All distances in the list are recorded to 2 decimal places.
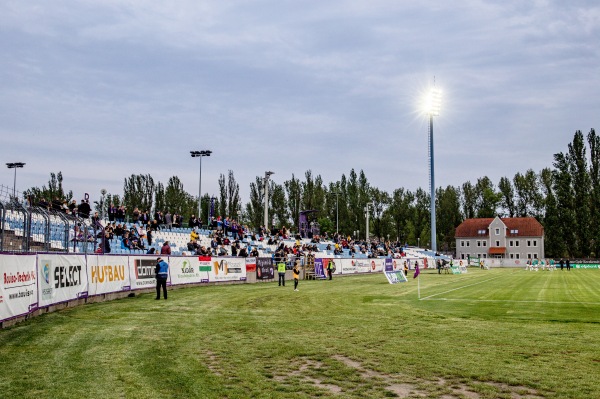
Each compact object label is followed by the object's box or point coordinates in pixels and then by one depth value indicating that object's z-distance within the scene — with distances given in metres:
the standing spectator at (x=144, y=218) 39.72
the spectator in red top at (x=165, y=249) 31.22
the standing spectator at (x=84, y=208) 29.59
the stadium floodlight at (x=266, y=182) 58.92
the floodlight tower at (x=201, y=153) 61.53
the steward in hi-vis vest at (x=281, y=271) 34.88
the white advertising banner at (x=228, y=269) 35.63
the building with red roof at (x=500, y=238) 124.31
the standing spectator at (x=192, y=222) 43.41
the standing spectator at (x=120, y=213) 36.97
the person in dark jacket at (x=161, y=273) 23.89
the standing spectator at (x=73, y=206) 29.55
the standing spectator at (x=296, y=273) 31.39
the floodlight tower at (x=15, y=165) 59.16
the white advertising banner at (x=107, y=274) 22.09
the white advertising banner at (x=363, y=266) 54.21
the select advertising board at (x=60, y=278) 17.35
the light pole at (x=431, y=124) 85.56
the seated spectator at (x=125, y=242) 31.81
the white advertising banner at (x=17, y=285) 14.16
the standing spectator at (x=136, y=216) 38.56
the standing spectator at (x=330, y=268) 45.25
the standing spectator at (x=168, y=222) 42.53
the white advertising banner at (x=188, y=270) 31.00
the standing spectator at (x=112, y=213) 35.81
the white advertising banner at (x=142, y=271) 26.48
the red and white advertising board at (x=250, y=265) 39.69
